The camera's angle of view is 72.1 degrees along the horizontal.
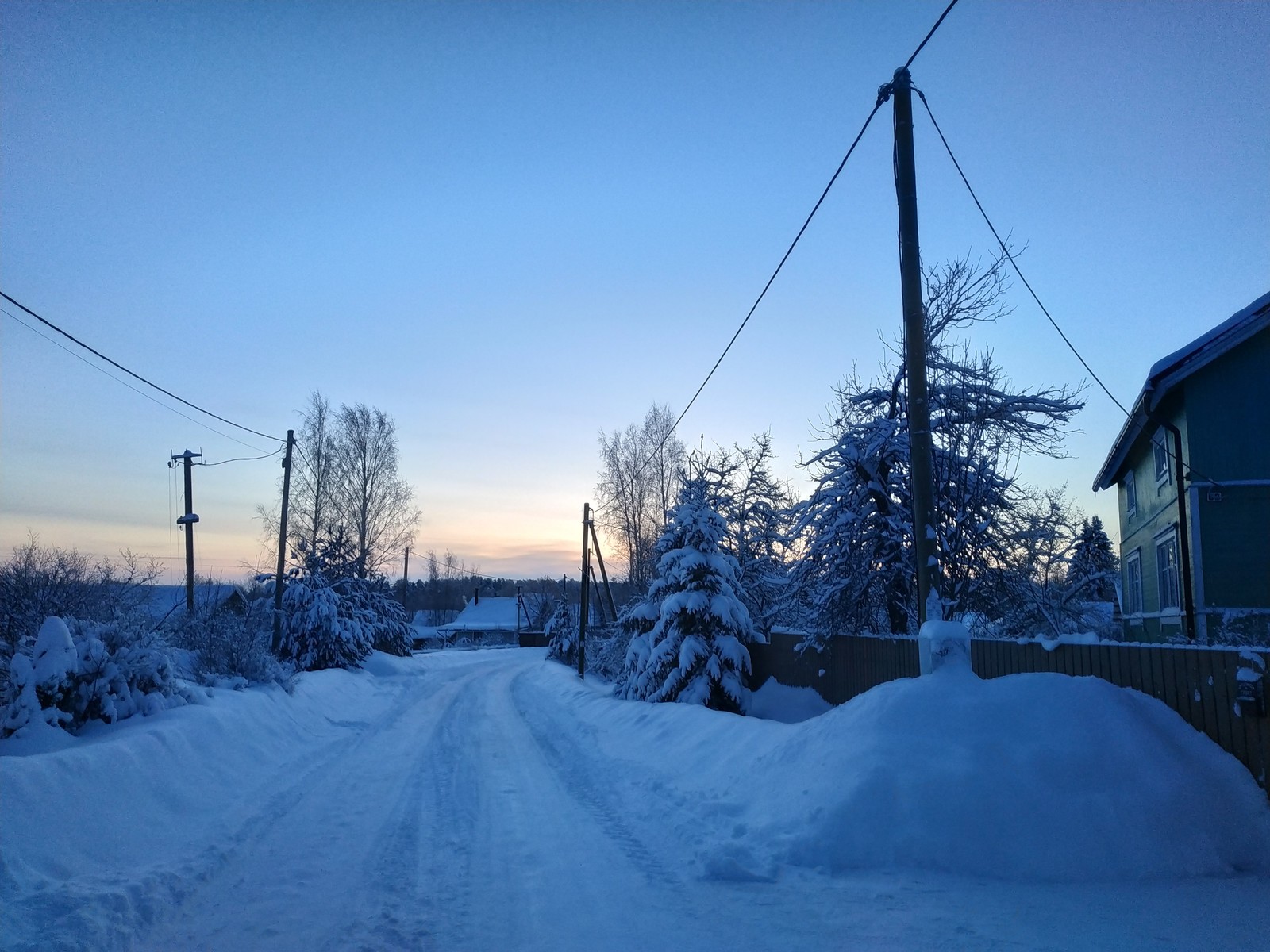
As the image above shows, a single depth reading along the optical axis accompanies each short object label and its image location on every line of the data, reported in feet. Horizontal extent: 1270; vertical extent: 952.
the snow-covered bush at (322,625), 99.04
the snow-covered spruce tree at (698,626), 61.41
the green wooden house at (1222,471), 51.19
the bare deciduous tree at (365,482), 153.38
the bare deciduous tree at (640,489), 146.72
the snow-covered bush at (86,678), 31.17
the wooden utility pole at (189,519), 91.04
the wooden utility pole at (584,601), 110.32
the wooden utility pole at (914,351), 28.96
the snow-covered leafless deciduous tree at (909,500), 54.08
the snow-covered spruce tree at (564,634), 154.51
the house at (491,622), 313.73
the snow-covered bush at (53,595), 40.93
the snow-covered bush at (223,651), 51.88
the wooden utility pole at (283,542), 80.33
